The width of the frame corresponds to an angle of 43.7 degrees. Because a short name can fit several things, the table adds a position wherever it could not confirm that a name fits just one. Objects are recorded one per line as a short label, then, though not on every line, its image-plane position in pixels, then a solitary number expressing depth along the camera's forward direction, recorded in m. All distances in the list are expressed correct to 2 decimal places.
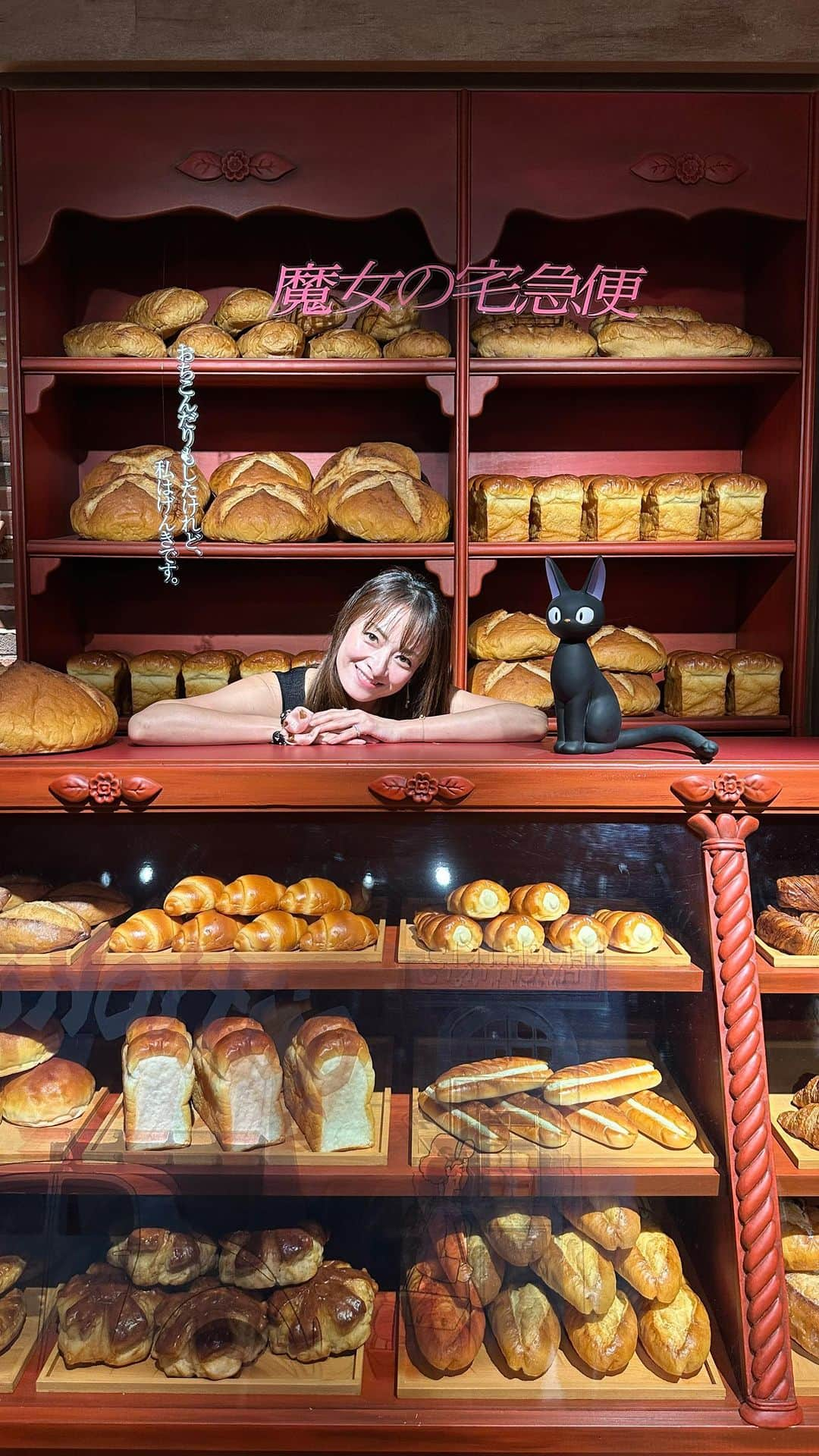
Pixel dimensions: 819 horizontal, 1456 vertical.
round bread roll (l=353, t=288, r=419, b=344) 2.84
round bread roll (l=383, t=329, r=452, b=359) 2.74
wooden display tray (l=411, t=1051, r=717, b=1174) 1.67
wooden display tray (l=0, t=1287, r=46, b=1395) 1.62
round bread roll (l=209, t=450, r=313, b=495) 2.89
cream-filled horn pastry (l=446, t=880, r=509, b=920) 1.67
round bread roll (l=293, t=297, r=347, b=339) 2.85
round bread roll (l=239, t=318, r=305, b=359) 2.78
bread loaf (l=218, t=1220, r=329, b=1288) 1.69
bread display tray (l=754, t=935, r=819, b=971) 1.72
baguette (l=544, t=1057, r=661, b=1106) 1.68
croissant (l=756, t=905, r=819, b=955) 1.73
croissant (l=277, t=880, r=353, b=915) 1.68
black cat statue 1.65
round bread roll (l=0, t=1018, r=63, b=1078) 1.71
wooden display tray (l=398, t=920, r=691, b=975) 1.65
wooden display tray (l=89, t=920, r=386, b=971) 1.66
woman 1.80
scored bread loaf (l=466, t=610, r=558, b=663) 2.88
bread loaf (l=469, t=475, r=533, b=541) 2.84
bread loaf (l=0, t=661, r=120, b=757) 1.67
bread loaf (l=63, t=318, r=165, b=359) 2.76
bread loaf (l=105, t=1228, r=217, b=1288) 1.70
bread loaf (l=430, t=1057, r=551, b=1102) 1.68
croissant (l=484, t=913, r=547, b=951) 1.67
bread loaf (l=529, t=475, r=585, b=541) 2.87
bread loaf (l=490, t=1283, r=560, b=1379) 1.61
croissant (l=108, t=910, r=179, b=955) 1.67
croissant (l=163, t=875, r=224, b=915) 1.68
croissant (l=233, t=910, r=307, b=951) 1.66
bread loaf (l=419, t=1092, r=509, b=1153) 1.67
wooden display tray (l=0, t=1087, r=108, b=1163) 1.67
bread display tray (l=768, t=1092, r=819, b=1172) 1.72
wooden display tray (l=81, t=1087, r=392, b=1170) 1.66
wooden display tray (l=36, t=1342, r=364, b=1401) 1.60
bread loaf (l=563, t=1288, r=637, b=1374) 1.62
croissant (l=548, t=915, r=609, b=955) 1.67
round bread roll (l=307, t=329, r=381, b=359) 2.76
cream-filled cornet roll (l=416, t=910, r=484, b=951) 1.65
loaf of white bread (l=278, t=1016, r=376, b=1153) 1.69
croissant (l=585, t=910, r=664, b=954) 1.69
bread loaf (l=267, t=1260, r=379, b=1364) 1.64
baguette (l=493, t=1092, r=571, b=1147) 1.67
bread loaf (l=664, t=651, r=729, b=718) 2.93
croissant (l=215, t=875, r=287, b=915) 1.68
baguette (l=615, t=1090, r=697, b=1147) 1.70
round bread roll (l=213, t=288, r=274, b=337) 2.84
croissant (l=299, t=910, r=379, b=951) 1.67
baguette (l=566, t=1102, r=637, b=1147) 1.69
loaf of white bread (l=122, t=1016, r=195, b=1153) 1.68
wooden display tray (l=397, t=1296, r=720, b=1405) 1.58
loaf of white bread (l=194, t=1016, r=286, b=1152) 1.67
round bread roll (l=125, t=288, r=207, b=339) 2.84
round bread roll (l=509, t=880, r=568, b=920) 1.68
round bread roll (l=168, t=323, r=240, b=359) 2.77
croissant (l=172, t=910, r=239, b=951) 1.67
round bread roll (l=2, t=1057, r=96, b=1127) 1.70
